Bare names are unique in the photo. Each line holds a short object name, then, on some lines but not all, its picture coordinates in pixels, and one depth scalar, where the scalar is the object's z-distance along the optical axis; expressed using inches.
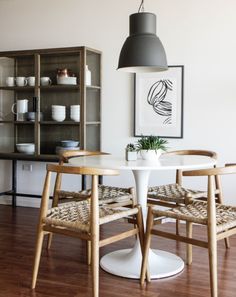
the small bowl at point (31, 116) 185.9
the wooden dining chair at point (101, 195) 129.7
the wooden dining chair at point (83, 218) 97.7
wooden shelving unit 178.4
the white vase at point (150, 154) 119.5
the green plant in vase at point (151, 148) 119.6
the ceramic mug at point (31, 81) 185.5
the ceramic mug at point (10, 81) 190.5
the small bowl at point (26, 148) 187.3
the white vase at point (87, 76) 177.5
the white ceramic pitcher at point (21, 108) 189.6
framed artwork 172.1
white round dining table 110.1
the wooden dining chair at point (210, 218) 96.8
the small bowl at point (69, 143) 180.7
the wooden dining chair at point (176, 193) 129.4
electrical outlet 202.4
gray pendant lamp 122.0
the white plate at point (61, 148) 180.7
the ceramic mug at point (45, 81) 184.1
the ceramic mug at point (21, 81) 187.5
